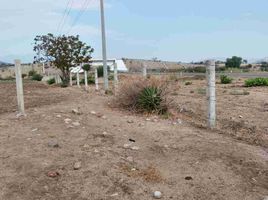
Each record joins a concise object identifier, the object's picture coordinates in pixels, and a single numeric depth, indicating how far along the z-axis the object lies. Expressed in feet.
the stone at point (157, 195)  7.50
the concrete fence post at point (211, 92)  13.24
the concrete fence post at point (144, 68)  21.95
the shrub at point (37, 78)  82.19
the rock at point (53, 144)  9.86
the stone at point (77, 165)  8.53
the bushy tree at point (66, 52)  49.88
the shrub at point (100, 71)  71.99
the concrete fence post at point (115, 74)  25.51
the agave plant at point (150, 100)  15.82
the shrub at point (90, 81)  54.29
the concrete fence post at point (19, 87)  13.72
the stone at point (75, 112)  14.21
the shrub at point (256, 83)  35.83
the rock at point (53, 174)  8.12
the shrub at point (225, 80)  42.41
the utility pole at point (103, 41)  30.47
